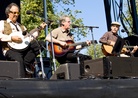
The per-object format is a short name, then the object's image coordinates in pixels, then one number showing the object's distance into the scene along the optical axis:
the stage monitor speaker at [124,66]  4.14
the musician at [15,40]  4.74
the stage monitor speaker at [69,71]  4.40
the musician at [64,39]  5.49
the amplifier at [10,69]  3.93
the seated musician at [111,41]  6.11
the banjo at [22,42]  4.79
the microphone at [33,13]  4.82
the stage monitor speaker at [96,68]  4.15
